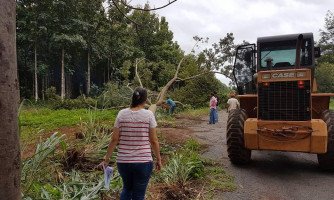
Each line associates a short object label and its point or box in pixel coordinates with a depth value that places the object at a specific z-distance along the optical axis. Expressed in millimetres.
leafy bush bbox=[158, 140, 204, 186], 6699
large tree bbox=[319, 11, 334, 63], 68188
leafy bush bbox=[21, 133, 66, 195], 5168
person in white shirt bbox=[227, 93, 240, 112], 15141
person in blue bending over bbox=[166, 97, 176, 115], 22022
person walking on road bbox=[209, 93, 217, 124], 18578
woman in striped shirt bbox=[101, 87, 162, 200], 4535
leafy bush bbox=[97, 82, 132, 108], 19609
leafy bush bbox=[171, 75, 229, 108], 31750
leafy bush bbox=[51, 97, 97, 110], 25609
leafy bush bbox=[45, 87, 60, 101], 29091
